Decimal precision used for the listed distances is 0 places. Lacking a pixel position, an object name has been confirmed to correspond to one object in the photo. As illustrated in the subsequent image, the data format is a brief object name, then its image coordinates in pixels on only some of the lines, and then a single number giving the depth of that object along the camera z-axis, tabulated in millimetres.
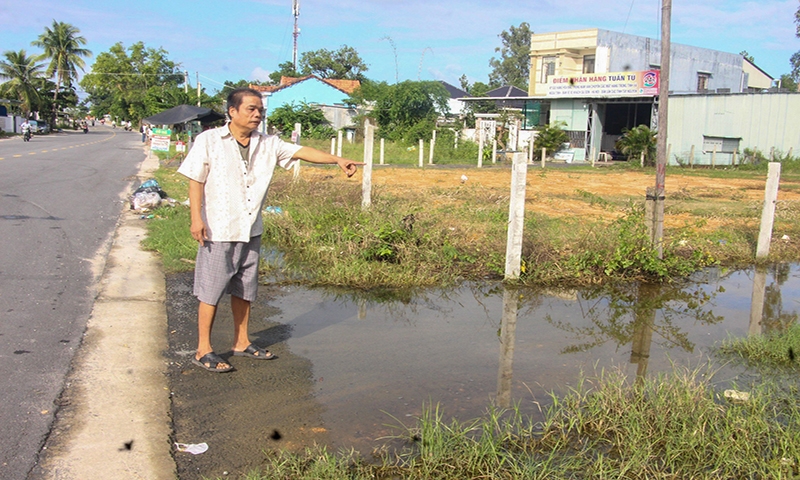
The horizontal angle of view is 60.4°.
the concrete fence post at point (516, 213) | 6879
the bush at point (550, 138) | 34656
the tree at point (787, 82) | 73750
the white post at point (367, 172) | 8891
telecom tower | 62562
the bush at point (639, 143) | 30766
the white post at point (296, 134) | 20247
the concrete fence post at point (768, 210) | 8359
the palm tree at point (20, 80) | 59812
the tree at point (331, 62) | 69406
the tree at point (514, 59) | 78125
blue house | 46528
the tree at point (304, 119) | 43344
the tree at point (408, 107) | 38844
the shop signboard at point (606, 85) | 31219
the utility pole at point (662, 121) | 7715
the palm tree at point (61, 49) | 70250
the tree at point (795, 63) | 60406
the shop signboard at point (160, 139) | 21691
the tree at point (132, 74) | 81188
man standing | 4441
